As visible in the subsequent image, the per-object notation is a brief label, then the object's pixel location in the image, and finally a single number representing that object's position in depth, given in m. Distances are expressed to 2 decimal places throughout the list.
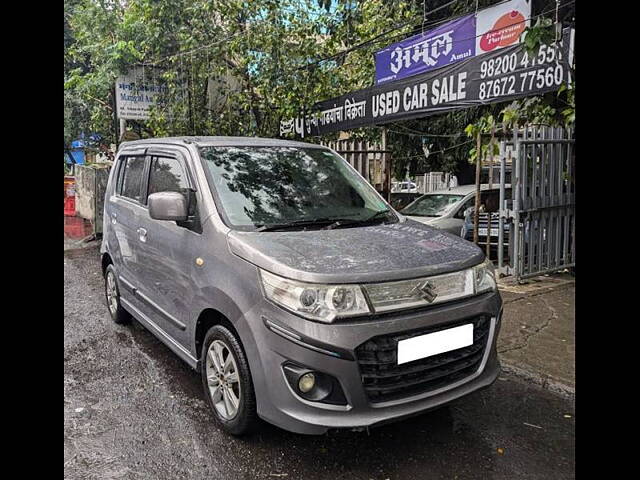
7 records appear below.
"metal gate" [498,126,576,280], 6.50
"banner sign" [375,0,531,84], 6.27
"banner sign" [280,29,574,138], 5.75
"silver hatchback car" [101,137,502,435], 2.59
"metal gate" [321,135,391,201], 9.60
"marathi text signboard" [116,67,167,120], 11.80
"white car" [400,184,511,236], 8.60
